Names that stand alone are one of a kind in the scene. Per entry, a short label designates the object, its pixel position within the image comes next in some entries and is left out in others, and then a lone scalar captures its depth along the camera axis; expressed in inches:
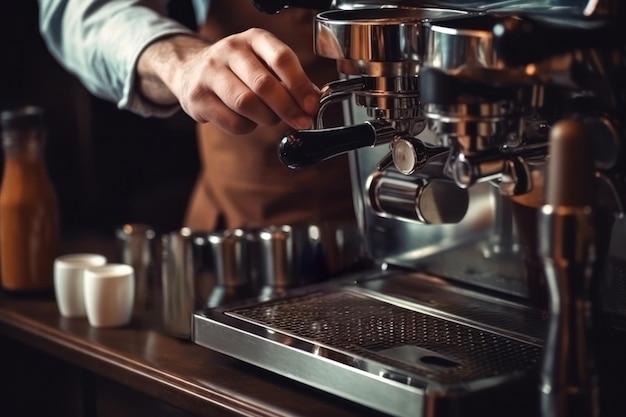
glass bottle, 57.1
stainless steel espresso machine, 38.8
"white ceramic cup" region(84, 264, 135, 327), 52.4
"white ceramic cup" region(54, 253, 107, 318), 54.0
